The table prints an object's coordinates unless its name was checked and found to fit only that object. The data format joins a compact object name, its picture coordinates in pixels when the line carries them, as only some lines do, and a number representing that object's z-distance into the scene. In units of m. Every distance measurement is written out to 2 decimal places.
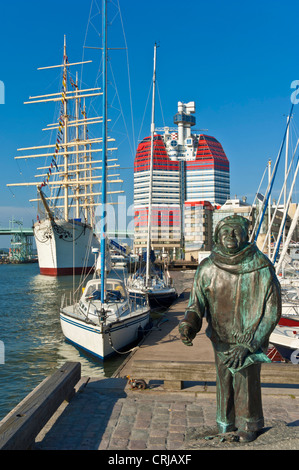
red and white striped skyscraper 172.75
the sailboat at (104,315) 14.98
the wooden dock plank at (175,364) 7.15
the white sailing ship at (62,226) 63.44
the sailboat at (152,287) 25.58
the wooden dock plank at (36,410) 4.72
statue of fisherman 4.40
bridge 141.12
